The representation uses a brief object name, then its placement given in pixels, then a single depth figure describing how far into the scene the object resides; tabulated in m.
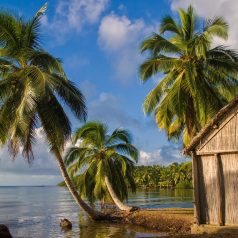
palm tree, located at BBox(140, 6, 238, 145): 19.56
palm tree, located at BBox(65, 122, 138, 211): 27.66
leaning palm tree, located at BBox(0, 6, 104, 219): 19.03
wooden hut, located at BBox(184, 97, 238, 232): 15.82
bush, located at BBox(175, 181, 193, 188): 91.51
